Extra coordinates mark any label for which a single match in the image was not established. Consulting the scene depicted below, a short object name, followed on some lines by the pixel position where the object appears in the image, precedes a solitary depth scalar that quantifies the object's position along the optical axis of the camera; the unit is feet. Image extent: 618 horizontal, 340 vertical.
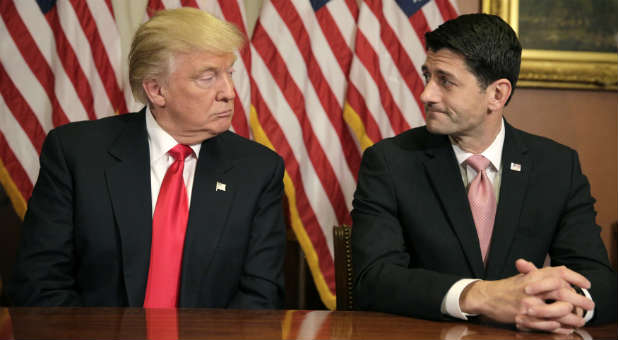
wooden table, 4.87
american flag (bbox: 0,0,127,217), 10.70
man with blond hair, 7.56
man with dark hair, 7.52
